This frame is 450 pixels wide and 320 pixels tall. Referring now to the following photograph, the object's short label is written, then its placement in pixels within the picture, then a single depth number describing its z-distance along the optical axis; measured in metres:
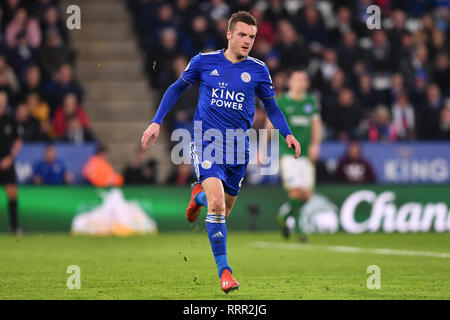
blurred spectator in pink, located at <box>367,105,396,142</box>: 17.44
